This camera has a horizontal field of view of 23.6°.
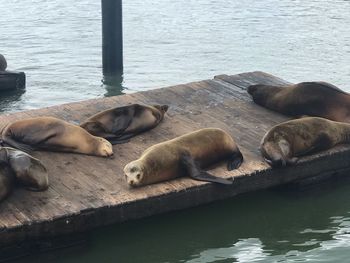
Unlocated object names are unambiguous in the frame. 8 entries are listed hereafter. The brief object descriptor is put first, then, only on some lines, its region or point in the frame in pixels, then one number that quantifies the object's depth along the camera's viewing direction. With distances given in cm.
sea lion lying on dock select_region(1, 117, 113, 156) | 807
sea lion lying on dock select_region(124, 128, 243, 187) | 743
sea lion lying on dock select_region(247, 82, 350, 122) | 930
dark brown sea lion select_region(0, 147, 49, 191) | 715
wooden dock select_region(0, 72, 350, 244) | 688
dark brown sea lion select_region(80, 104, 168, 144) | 849
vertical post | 1345
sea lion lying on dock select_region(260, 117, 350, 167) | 817
